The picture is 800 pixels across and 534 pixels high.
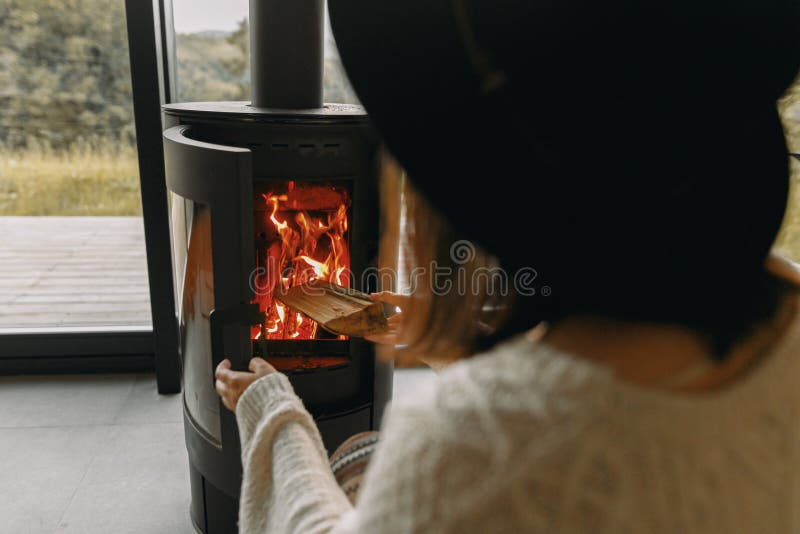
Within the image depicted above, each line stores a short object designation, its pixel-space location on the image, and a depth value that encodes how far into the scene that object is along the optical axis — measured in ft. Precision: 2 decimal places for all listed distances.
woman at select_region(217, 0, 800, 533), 1.46
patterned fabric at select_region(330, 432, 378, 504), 3.32
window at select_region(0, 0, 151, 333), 6.94
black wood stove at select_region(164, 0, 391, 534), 3.86
